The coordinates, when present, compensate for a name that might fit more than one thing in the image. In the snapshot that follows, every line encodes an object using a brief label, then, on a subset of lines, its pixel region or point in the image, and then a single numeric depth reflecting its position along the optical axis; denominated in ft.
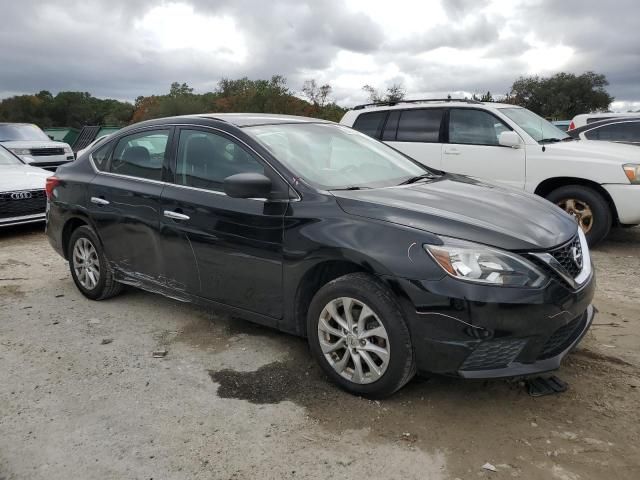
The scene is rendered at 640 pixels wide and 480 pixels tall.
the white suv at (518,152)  21.15
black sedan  9.30
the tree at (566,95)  149.18
